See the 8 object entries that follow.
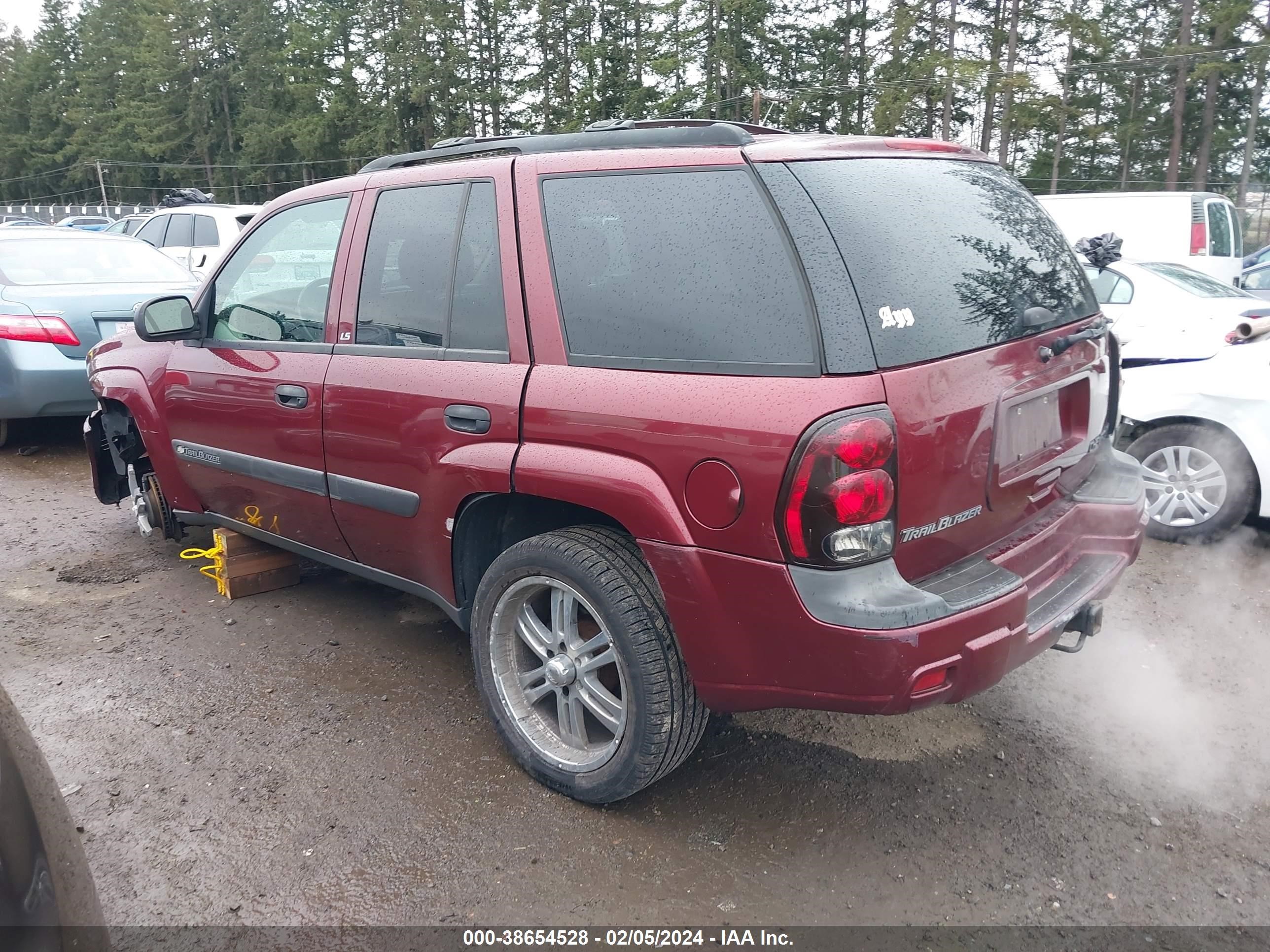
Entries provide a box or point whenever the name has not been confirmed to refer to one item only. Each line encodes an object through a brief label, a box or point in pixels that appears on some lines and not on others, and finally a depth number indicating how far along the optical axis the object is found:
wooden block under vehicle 4.31
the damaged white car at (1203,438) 4.57
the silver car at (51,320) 6.25
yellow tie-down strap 4.36
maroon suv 2.18
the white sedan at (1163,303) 6.46
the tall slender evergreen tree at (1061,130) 32.47
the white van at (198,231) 12.38
